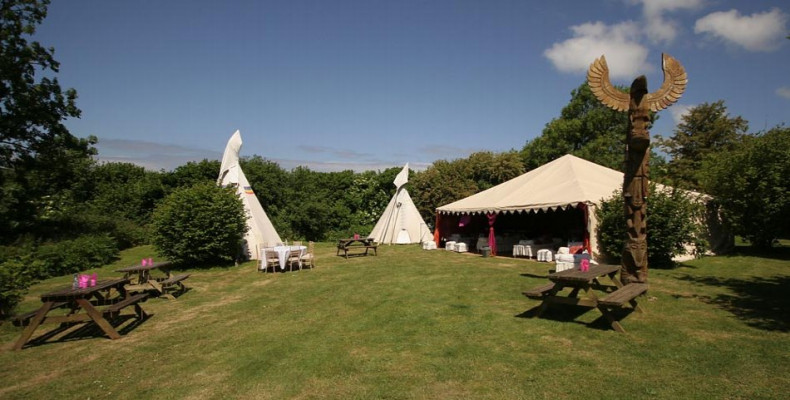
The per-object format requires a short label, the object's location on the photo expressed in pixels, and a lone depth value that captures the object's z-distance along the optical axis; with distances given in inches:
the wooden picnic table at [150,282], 304.7
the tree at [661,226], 392.2
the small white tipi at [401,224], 707.4
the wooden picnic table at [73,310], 204.5
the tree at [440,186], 823.7
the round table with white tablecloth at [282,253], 431.2
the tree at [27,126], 514.6
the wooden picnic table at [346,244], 534.4
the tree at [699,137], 909.8
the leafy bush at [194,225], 446.3
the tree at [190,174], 786.8
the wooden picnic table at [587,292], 191.2
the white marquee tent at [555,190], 438.0
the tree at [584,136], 983.6
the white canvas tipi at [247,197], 516.1
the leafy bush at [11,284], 241.8
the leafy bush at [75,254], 437.7
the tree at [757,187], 453.4
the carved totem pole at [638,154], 248.7
